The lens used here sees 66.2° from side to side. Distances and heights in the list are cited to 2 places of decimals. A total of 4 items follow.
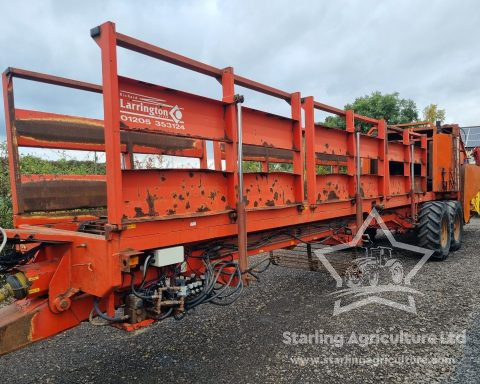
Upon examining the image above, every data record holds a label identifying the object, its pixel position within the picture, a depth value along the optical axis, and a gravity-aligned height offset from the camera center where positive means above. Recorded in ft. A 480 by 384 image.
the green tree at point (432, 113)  87.51 +16.65
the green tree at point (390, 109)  60.85 +12.50
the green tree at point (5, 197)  17.71 +0.00
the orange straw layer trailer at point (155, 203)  7.00 -0.34
